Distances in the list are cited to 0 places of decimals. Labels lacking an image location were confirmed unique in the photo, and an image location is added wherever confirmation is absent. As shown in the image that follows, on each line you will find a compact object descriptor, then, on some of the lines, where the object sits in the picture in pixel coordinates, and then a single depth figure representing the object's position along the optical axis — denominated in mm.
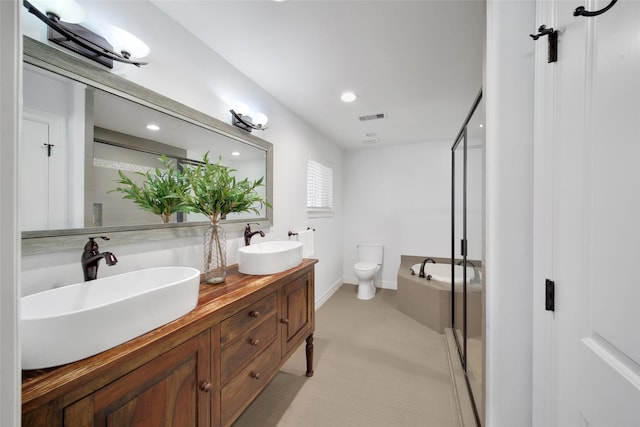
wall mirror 909
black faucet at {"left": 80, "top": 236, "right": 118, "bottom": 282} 979
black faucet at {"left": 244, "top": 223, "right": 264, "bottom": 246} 1859
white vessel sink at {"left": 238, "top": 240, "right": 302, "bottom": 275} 1513
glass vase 1395
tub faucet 3105
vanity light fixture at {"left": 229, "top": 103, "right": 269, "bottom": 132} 1817
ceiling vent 2781
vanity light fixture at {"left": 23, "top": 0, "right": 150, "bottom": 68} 915
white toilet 3580
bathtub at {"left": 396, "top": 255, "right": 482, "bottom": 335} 2650
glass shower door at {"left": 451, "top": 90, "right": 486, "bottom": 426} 1496
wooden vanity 625
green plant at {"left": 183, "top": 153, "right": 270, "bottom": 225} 1356
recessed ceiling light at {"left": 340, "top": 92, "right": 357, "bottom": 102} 2268
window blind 3137
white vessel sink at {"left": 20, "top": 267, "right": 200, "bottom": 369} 631
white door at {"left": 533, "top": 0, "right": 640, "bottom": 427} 530
